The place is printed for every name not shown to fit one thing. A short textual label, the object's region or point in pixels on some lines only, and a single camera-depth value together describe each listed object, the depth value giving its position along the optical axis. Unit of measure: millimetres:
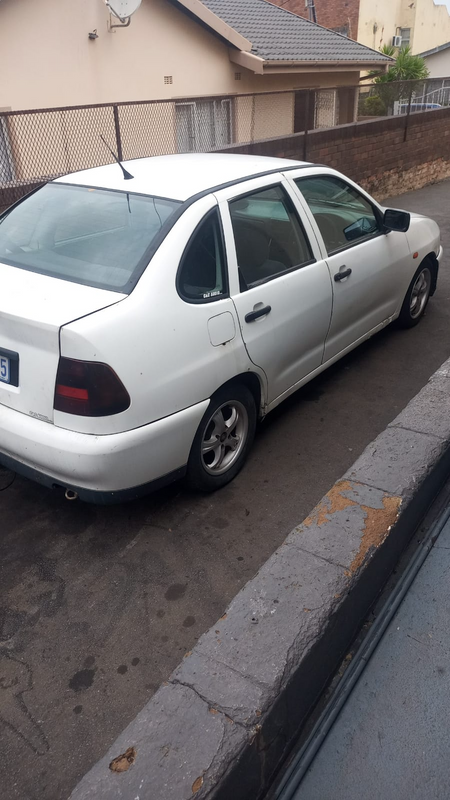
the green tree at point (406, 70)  24891
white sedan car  2766
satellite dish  9625
